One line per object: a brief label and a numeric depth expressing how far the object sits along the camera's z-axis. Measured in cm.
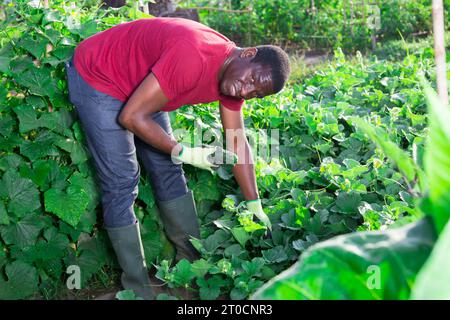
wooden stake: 124
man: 239
